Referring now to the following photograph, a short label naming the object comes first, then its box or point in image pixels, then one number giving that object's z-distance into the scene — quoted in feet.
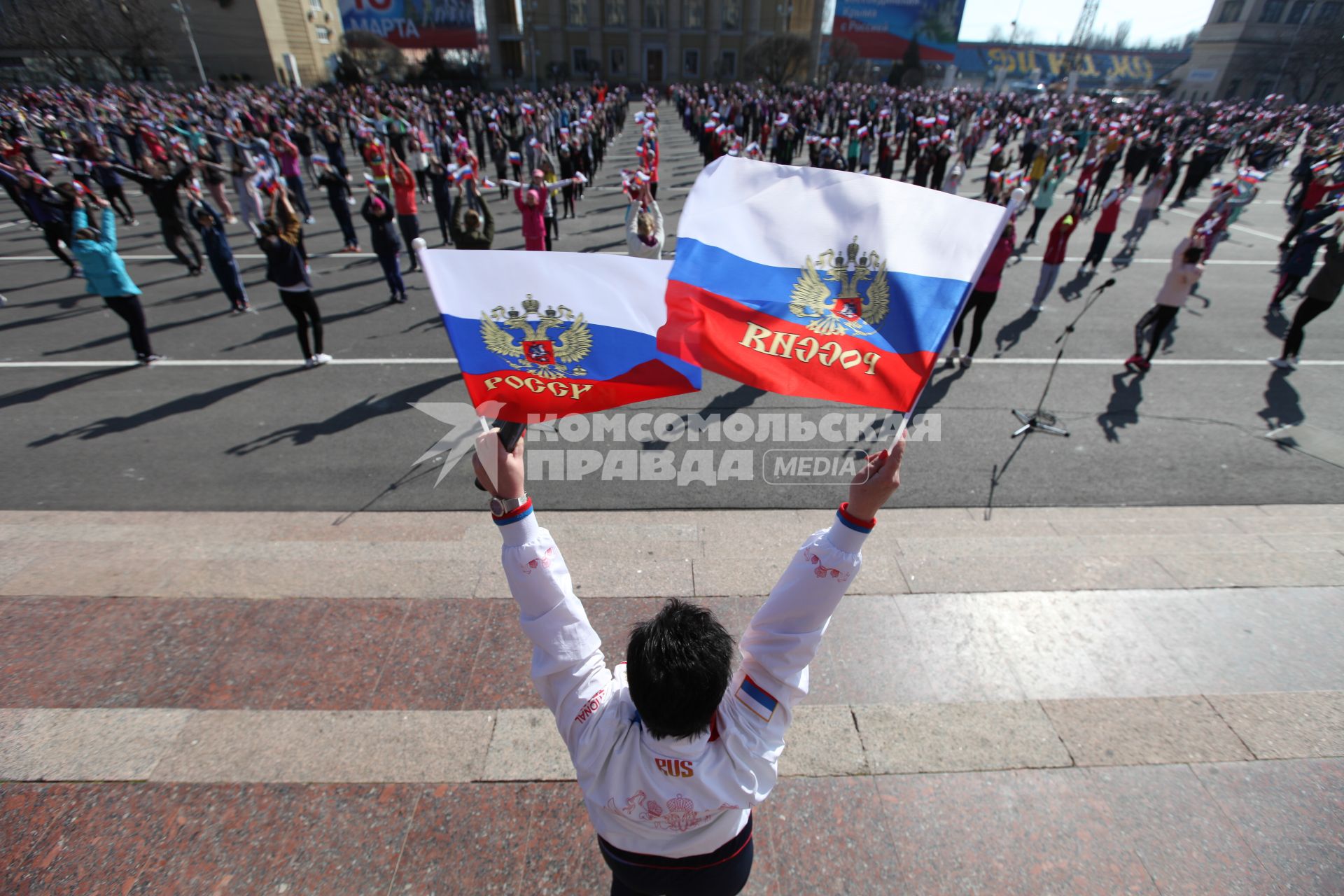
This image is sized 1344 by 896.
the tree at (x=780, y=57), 195.21
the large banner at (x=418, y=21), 231.71
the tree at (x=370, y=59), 188.75
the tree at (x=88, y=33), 151.02
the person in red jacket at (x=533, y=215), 33.68
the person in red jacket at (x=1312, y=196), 40.83
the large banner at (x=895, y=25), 256.52
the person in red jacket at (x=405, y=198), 35.60
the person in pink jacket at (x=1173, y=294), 25.34
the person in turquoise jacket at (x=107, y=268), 25.48
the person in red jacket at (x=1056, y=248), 31.55
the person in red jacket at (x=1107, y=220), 37.40
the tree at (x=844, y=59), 214.07
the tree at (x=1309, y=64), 185.06
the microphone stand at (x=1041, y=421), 23.07
